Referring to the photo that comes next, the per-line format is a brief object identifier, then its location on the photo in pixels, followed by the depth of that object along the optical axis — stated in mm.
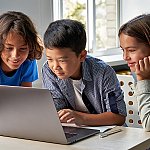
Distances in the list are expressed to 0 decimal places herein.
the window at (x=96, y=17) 3120
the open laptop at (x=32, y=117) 1606
